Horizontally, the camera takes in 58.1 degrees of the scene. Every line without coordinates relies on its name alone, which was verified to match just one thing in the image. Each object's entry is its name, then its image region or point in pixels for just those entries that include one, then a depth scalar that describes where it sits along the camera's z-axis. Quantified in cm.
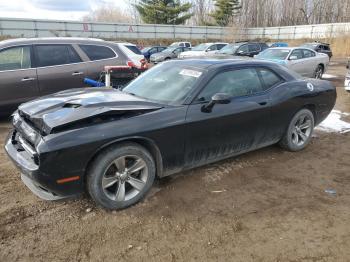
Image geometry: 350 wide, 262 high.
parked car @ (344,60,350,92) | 960
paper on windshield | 396
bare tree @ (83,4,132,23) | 7212
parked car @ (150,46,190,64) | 2384
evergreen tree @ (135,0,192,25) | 4784
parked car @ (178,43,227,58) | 2126
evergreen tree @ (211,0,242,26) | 5322
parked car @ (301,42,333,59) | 2245
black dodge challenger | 301
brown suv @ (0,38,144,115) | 643
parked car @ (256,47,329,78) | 1221
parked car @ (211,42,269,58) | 1850
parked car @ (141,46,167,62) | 2674
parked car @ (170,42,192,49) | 2995
